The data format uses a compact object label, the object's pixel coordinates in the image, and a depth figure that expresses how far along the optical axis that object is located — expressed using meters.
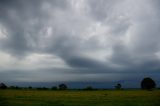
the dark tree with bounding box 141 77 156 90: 49.91
